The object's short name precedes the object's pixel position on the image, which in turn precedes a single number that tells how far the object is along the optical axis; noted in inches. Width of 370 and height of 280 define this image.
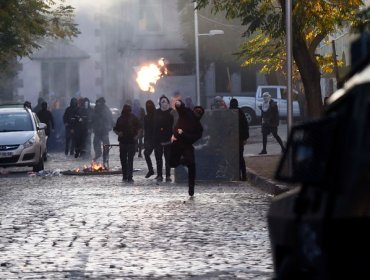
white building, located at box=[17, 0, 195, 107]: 4023.1
